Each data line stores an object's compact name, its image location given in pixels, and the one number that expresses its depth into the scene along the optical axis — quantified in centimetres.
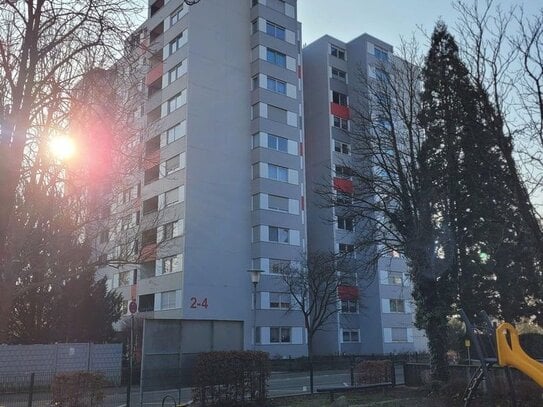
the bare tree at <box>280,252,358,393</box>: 4297
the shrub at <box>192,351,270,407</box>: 1455
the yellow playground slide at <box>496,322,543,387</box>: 862
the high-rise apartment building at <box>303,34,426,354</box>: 5269
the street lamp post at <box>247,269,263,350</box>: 2748
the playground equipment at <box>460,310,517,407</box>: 855
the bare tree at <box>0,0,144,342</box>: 828
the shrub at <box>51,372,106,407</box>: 1396
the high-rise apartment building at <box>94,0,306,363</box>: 4462
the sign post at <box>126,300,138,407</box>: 2241
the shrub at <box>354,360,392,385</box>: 1988
